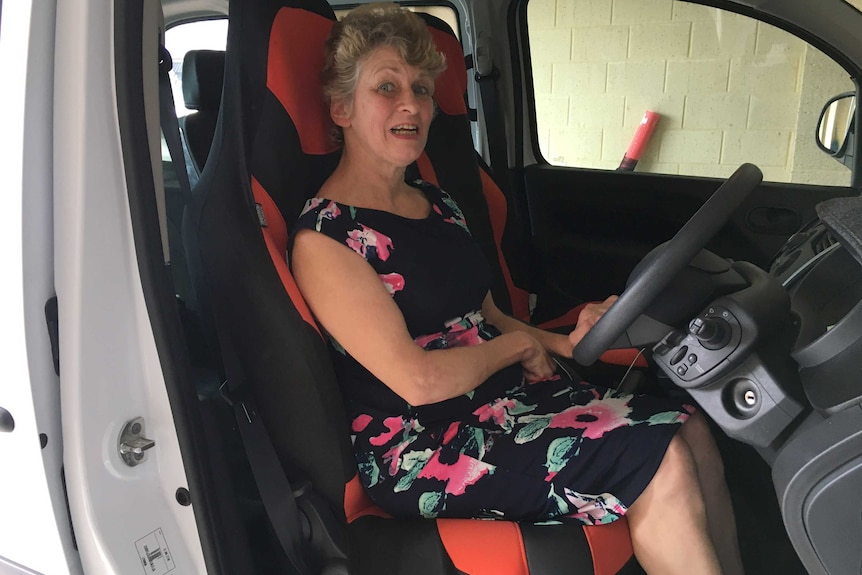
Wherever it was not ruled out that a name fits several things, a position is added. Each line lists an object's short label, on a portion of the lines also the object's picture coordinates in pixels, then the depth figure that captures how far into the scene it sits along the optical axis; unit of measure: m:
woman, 1.16
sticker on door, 1.00
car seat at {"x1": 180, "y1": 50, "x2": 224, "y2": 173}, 1.39
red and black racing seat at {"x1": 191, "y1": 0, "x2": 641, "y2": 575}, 1.14
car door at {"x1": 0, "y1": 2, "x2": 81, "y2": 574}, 0.85
